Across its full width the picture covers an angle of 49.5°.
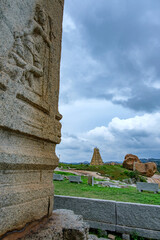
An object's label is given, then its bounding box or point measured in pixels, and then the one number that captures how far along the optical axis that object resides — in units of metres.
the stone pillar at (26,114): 1.78
